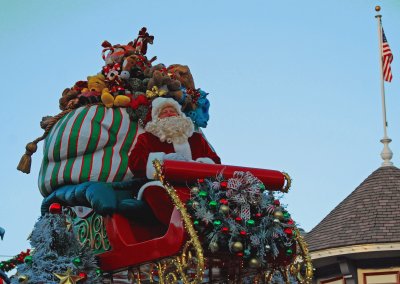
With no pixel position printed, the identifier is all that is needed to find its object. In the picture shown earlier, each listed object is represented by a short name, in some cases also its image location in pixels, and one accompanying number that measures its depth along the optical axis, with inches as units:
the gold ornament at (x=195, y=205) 514.0
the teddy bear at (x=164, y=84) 600.1
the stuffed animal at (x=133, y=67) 612.7
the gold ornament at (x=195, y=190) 519.5
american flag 1079.0
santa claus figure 569.0
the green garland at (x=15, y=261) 547.2
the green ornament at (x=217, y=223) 510.9
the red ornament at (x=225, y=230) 509.7
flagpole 1024.9
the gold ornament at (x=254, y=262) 518.9
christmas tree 538.0
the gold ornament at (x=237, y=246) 510.0
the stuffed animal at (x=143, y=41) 642.2
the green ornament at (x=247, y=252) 515.8
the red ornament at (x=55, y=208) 554.9
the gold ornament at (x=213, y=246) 507.2
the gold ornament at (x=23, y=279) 530.9
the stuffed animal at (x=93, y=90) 605.3
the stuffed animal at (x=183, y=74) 617.6
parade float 516.4
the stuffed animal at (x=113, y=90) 597.0
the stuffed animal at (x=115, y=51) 624.7
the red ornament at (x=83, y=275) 540.7
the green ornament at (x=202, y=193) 518.3
